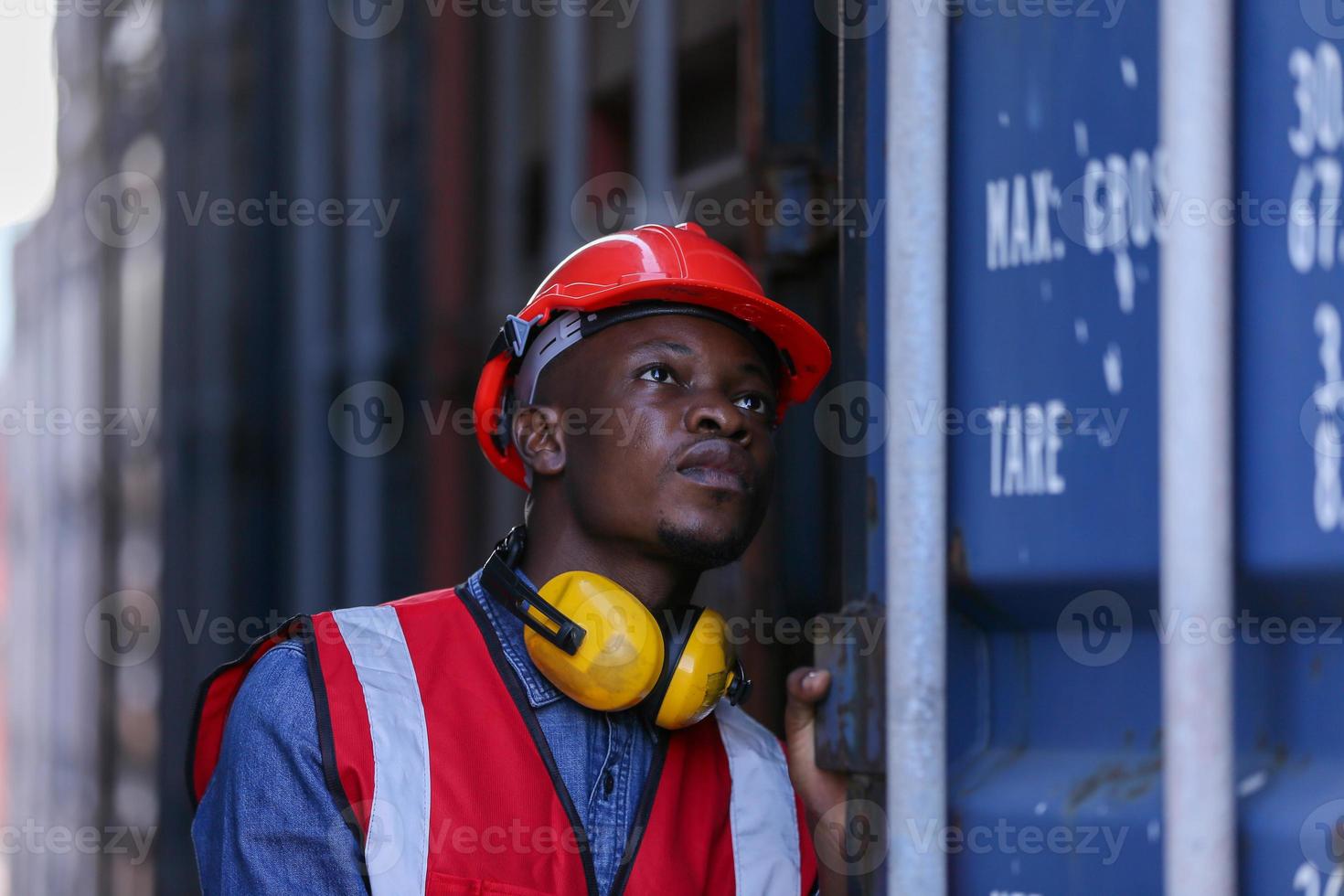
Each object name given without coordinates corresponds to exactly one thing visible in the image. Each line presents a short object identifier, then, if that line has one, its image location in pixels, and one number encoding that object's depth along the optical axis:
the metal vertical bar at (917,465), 4.37
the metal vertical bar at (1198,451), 4.26
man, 4.50
